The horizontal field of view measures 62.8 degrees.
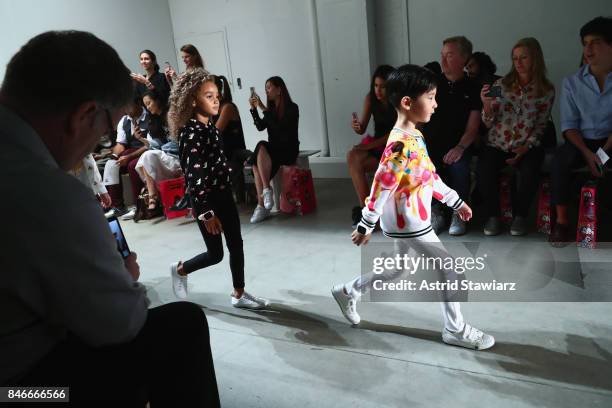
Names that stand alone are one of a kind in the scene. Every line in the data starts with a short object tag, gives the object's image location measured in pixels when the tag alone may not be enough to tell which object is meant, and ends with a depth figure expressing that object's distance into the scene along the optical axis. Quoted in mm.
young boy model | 2078
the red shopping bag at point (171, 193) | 4965
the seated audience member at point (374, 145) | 3971
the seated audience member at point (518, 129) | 3486
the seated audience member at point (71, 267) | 983
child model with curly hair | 2482
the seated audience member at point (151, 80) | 5500
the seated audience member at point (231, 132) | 4773
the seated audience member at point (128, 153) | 5352
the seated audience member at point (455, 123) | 3625
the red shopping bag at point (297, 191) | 4594
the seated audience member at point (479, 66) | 3992
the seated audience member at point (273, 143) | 4645
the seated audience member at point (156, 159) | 5086
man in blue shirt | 3131
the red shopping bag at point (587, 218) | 3111
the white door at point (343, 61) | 5395
